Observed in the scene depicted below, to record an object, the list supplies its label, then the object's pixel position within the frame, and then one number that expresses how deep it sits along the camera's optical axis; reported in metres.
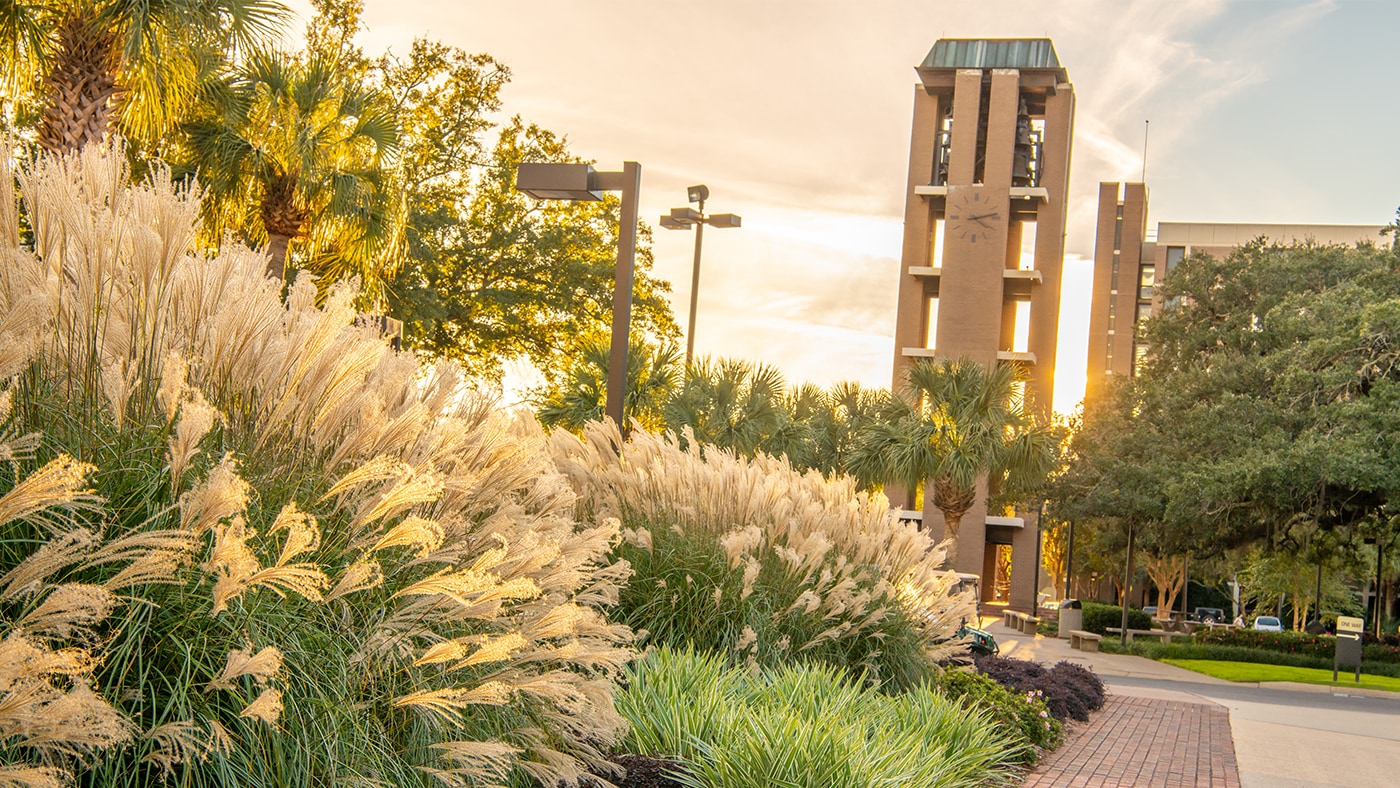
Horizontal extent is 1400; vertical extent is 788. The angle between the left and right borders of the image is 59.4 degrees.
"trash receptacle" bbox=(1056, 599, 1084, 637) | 33.97
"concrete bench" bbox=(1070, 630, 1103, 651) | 29.19
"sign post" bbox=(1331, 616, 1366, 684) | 21.64
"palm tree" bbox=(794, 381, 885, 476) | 29.50
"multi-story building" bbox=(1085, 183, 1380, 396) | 85.19
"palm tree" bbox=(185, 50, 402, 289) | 17.75
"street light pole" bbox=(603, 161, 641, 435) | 11.92
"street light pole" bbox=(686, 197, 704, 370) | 21.81
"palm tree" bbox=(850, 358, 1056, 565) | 26.86
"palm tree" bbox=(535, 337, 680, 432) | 22.70
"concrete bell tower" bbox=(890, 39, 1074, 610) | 47.81
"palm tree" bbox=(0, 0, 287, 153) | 12.97
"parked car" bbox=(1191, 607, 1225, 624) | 69.62
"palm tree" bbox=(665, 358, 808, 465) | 25.39
